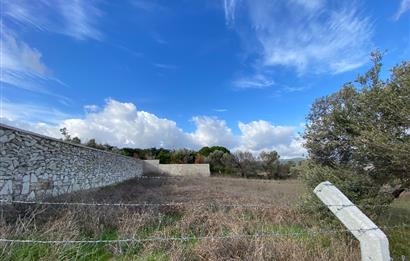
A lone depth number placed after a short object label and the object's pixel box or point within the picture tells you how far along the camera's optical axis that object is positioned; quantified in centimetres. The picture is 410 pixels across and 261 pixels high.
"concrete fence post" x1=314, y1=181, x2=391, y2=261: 221
